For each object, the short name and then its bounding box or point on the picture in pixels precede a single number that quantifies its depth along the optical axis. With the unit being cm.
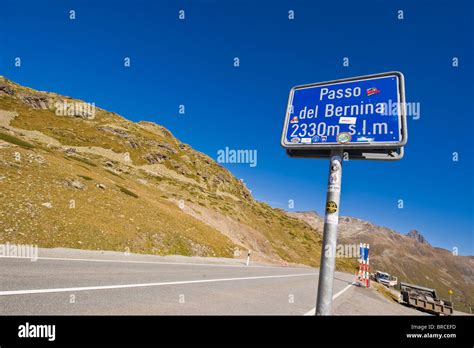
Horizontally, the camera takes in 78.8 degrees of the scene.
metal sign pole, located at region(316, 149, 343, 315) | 308
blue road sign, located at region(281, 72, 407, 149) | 326
